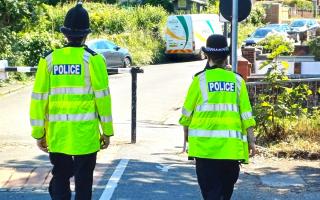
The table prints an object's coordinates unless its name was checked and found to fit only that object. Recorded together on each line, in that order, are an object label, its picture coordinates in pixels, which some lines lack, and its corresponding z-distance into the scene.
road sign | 8.34
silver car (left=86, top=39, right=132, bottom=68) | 24.55
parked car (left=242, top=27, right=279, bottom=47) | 36.61
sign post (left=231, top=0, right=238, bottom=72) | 8.15
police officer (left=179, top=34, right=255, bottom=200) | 4.77
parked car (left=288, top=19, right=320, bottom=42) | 40.70
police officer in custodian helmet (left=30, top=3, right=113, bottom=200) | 4.77
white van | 31.73
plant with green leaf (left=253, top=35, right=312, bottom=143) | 9.41
